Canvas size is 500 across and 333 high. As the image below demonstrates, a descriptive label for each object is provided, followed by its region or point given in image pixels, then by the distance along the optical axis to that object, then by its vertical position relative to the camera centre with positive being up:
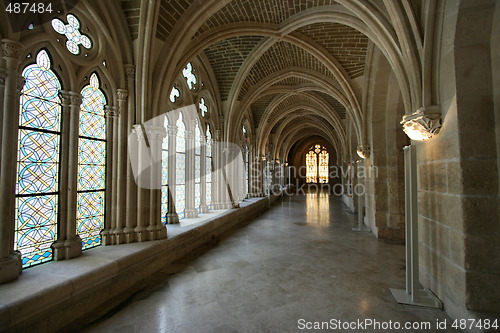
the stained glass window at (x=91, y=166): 3.61 +0.20
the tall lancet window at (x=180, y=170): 5.82 +0.19
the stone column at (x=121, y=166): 3.98 +0.20
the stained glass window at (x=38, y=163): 2.84 +0.20
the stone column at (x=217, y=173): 7.86 +0.14
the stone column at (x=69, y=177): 3.22 +0.03
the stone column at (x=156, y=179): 4.22 -0.01
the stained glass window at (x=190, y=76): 6.32 +2.62
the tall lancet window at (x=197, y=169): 6.79 +0.24
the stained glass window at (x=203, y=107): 7.15 +2.04
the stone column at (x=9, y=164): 2.49 +0.16
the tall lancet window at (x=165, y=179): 5.34 -0.02
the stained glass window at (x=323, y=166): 27.02 +1.04
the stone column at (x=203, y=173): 7.09 +0.13
